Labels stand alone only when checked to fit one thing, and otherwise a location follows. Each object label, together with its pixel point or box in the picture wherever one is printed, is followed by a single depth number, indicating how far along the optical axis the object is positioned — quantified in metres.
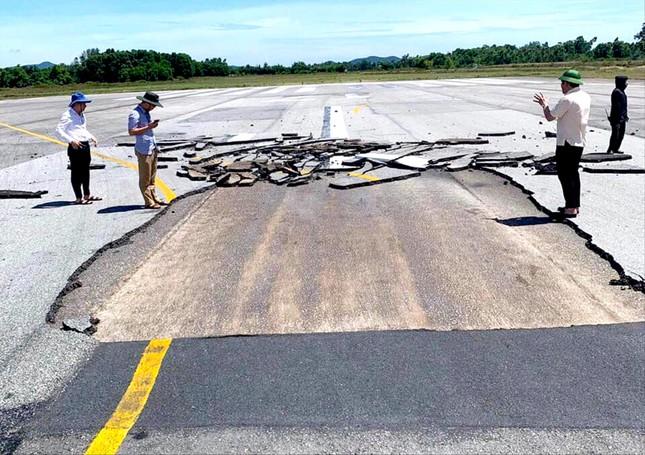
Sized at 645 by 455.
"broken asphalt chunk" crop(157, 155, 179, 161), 14.72
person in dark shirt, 13.47
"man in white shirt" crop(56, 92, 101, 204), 10.08
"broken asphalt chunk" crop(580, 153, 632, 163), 12.86
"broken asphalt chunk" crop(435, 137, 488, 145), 15.62
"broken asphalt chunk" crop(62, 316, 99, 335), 5.42
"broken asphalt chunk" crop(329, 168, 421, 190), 11.26
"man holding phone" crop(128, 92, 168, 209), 9.83
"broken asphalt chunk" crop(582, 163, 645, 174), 11.96
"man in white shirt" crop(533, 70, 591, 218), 8.56
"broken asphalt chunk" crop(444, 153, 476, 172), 12.39
